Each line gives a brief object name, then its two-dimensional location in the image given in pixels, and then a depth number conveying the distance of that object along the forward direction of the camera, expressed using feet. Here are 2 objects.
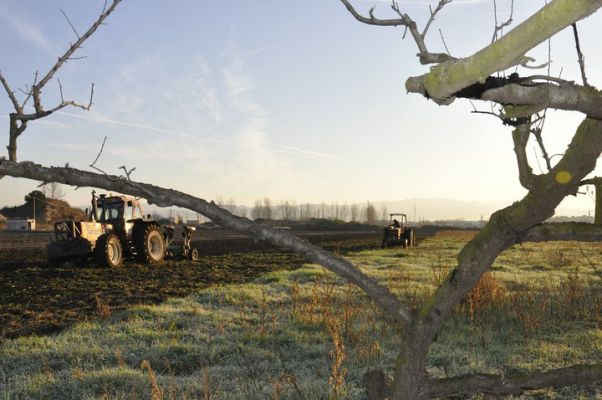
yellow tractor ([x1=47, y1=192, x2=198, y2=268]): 45.09
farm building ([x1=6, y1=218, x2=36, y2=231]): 167.63
